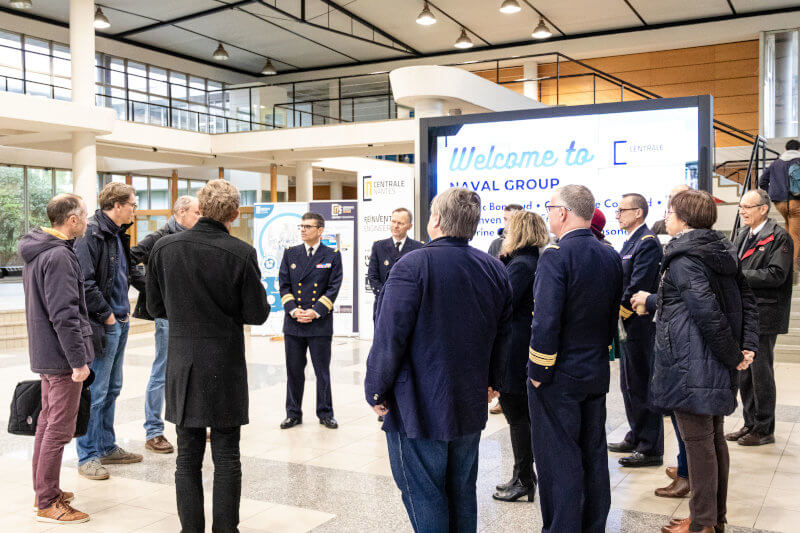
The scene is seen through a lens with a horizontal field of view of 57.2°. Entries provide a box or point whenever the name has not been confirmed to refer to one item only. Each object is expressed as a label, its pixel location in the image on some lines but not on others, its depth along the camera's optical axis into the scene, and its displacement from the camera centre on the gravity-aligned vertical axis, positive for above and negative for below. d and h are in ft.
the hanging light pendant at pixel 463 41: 56.90 +14.73
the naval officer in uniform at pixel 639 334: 14.55 -2.19
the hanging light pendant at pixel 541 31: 54.34 +14.69
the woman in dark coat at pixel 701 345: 10.26 -1.69
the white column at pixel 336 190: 83.30 +4.75
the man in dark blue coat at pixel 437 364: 8.34 -1.55
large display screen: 20.42 +2.23
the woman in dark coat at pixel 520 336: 12.44 -1.83
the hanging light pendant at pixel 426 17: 52.39 +15.25
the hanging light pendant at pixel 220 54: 61.72 +15.18
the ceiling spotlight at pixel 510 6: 48.83 +14.87
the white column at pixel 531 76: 63.16 +13.17
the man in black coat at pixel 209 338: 10.00 -1.44
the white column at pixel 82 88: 42.37 +8.51
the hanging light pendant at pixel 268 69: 69.05 +15.43
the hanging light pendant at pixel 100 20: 49.45 +14.54
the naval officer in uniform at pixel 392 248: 19.10 -0.45
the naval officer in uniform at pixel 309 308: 18.13 -1.87
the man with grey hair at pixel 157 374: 15.30 -3.01
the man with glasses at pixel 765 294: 16.30 -1.53
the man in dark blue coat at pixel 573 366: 9.88 -1.86
